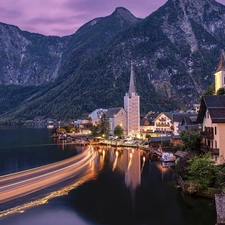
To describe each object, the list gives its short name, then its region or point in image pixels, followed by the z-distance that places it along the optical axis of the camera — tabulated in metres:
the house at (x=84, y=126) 155.25
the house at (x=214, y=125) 44.53
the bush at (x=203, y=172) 40.75
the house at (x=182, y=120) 81.75
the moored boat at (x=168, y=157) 67.31
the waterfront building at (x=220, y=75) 65.00
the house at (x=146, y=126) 123.80
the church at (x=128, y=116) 127.00
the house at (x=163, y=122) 116.32
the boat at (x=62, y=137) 140.62
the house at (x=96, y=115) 150.48
